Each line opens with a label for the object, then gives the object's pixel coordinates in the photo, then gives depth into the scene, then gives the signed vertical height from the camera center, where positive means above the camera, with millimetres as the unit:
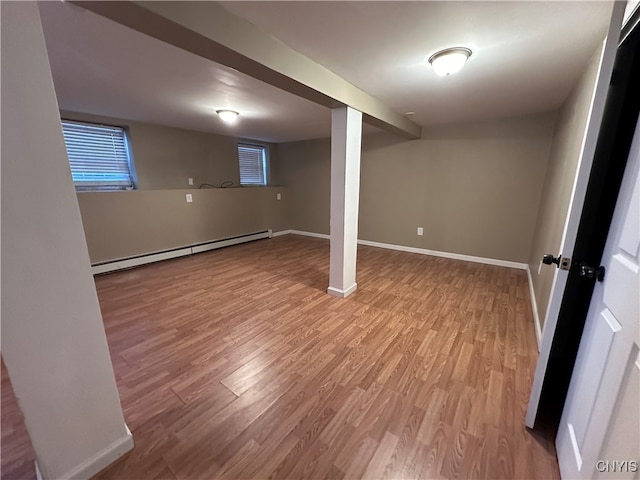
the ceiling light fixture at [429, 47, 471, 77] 1621 +803
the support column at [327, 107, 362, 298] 2395 -104
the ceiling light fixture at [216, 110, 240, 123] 3136 +849
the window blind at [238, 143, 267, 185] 5576 +478
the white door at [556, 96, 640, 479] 713 -556
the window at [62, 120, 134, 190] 3438 +394
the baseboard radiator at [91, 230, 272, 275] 3456 -1044
